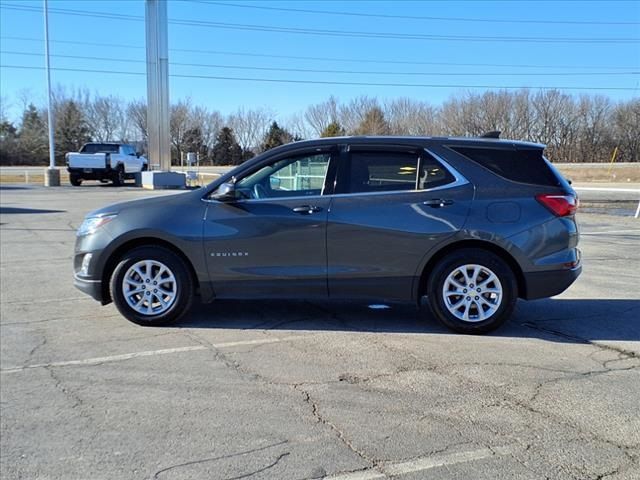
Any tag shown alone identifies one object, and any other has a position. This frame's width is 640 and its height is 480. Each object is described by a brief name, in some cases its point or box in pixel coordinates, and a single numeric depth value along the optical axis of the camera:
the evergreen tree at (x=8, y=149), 71.31
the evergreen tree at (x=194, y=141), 81.50
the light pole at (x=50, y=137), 31.44
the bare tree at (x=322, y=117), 64.25
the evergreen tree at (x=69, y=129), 76.50
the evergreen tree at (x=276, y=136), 69.06
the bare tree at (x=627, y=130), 60.53
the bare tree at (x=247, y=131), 81.75
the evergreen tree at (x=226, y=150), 80.44
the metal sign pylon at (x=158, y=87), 30.19
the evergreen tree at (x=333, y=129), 52.88
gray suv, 5.53
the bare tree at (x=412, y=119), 59.56
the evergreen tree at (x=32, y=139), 73.00
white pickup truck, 29.72
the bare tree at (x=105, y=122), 81.81
